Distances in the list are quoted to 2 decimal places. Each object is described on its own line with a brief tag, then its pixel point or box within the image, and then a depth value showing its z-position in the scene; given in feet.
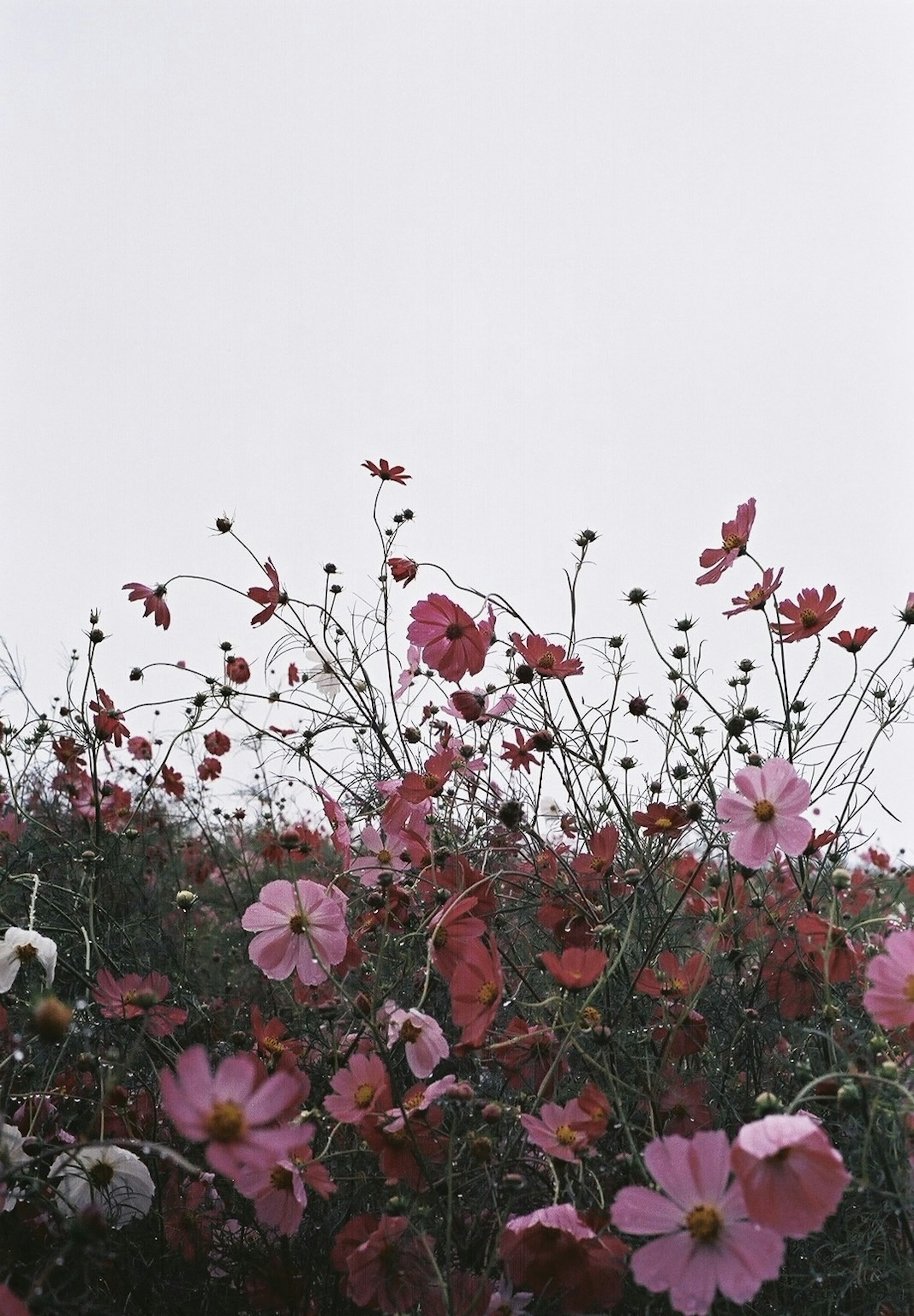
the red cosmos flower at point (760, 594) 4.12
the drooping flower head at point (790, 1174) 1.79
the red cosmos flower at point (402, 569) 5.02
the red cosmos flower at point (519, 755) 4.82
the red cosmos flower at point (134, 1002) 3.67
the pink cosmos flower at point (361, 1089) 2.81
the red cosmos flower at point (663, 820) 3.91
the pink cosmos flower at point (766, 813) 3.33
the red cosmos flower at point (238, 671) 6.65
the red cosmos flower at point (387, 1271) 2.58
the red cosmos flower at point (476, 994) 2.68
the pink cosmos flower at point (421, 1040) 2.90
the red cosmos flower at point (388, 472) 5.42
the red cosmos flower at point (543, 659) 4.01
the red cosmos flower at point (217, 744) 7.90
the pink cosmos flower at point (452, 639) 3.93
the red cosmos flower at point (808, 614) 4.09
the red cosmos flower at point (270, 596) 4.91
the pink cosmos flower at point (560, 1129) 2.52
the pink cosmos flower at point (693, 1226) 1.90
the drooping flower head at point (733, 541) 4.41
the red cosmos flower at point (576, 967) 2.62
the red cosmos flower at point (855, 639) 4.28
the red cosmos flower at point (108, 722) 5.56
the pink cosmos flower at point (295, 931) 3.28
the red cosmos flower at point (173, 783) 7.21
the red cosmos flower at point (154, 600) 5.26
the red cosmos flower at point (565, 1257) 2.29
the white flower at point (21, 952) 3.13
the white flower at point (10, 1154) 2.06
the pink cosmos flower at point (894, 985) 2.29
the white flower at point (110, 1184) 3.02
